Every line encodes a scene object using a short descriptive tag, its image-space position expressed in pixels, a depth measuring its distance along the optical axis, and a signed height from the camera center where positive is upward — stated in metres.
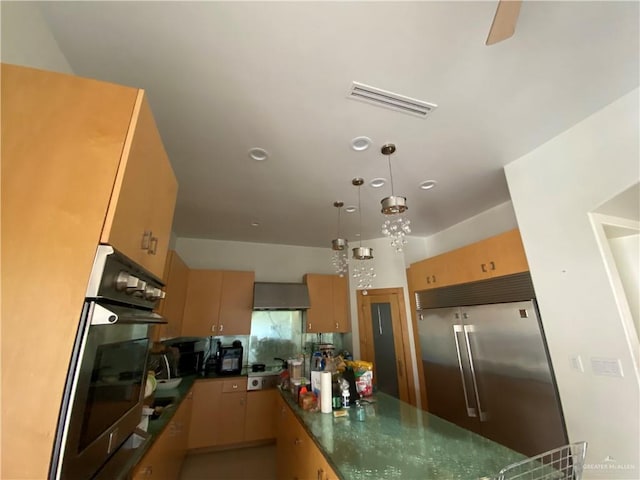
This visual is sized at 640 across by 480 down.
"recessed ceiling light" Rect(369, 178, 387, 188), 2.48 +1.31
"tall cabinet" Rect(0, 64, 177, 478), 0.67 +0.33
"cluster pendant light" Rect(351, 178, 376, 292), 2.16 +0.58
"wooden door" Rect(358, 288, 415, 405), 3.51 -0.20
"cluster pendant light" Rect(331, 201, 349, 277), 2.46 +0.72
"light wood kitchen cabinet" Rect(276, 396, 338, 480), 1.39 -0.80
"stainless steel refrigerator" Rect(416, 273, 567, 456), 2.04 -0.38
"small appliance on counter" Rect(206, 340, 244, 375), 3.51 -0.44
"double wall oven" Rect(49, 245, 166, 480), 0.70 -0.14
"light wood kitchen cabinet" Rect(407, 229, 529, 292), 2.29 +0.60
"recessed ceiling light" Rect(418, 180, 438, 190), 2.55 +1.32
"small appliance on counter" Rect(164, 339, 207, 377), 3.44 -0.38
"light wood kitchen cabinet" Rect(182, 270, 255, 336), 3.50 +0.31
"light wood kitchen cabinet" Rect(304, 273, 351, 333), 3.94 +0.32
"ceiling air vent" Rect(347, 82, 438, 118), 1.52 +1.30
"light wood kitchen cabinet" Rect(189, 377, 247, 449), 3.10 -1.00
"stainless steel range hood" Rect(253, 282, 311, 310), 3.70 +0.41
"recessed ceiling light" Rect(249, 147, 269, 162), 2.03 +1.31
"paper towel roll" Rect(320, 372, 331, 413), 1.82 -0.45
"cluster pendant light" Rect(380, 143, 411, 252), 1.79 +0.75
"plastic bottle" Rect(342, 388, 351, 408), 1.90 -0.51
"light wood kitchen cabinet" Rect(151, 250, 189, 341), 2.60 +0.31
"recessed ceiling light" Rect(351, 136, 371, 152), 1.92 +1.30
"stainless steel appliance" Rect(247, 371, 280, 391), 3.39 -0.67
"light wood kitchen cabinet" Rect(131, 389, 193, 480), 1.50 -0.85
